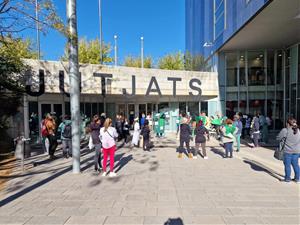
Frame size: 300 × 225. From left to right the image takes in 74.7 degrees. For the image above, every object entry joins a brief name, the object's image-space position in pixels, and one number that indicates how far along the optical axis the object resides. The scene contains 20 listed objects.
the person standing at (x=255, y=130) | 9.84
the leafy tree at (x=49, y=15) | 5.31
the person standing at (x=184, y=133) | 7.87
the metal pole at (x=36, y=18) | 5.37
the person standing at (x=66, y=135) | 7.84
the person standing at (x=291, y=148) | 5.05
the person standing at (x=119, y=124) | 11.65
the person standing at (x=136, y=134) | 10.05
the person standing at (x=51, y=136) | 7.76
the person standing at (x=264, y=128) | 10.77
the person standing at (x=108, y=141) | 5.66
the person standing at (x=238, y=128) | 9.18
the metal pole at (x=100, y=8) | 18.75
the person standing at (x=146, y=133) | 9.27
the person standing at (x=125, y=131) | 11.81
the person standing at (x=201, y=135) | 7.78
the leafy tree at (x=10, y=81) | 8.68
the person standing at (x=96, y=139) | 6.12
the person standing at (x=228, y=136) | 7.66
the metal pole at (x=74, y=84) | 6.02
